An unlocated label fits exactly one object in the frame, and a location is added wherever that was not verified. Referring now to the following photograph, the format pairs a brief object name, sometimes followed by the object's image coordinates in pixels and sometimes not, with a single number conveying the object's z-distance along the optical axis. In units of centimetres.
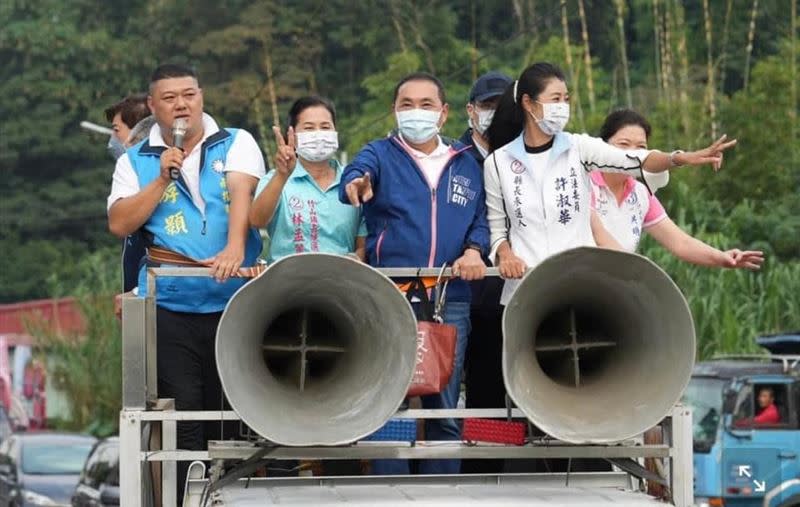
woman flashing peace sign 802
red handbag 686
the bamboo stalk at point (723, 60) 3882
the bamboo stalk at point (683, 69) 3406
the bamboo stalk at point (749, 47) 3814
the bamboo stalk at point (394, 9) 5453
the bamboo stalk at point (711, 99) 3369
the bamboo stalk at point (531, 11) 5822
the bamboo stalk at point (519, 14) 5767
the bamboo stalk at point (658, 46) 4053
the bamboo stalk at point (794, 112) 3002
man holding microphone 748
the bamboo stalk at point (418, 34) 4238
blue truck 2078
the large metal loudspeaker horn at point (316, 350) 639
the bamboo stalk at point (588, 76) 3685
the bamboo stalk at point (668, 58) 3805
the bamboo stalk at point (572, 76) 3500
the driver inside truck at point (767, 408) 2102
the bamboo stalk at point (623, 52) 3981
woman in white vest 732
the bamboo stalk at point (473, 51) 4115
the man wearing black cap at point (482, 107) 838
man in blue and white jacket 746
